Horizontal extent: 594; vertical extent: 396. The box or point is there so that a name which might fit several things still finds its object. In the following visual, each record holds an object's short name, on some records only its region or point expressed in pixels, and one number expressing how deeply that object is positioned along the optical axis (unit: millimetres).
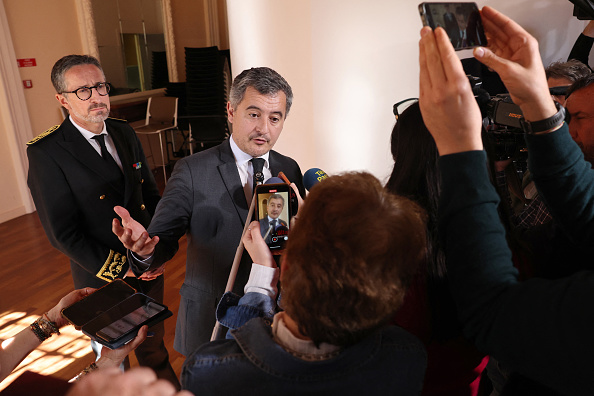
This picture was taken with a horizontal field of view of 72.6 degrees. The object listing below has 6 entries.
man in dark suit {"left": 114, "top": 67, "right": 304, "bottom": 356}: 1354
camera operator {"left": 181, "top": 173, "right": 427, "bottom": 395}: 585
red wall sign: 4523
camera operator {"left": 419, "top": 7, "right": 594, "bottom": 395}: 545
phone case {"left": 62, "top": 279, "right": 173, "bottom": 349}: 956
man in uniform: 1666
